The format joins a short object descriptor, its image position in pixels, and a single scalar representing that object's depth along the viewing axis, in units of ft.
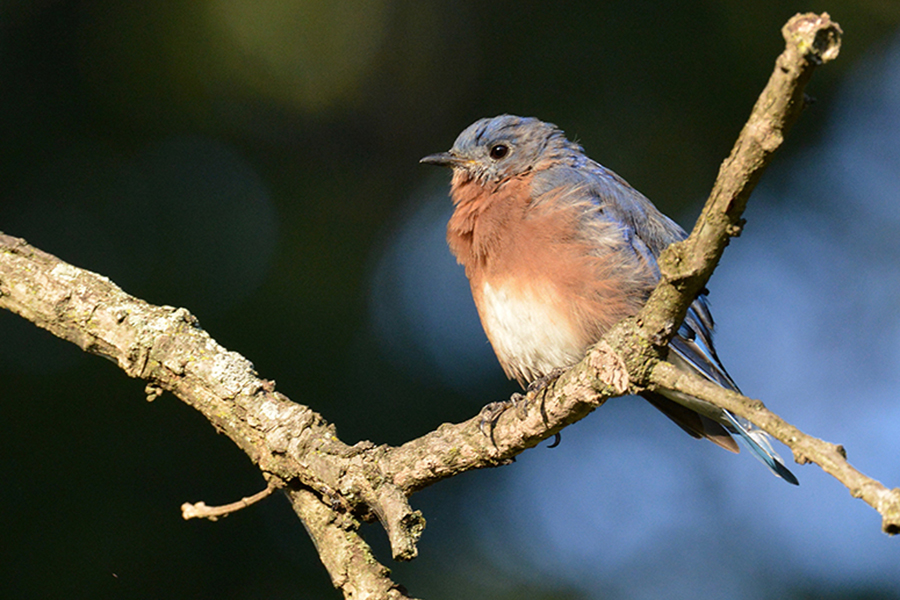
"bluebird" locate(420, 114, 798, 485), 21.22
